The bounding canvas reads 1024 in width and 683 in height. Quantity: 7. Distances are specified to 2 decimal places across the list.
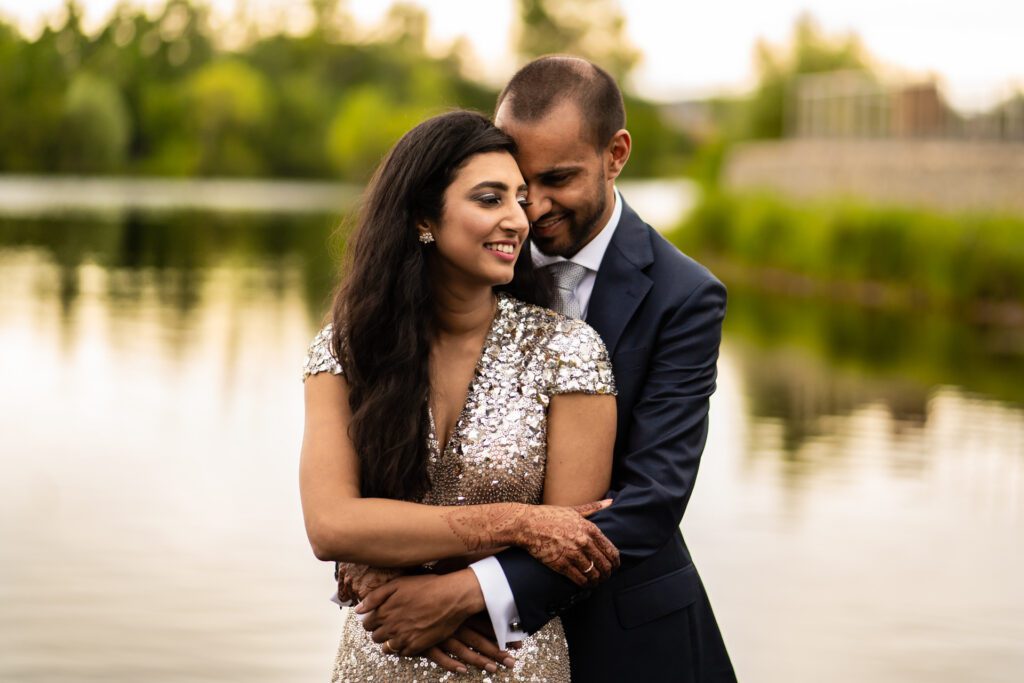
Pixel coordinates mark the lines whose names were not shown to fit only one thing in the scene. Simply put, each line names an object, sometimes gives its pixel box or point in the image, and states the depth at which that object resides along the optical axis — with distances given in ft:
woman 9.37
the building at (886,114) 94.43
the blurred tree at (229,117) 328.29
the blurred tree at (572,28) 311.06
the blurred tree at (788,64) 177.58
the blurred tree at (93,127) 272.31
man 9.39
